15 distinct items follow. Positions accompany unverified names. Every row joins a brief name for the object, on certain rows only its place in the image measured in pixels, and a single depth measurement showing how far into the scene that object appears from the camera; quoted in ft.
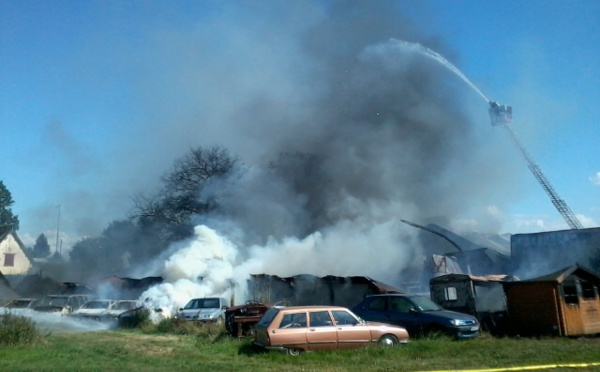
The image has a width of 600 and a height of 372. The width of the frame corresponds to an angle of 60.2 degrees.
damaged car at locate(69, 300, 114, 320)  80.51
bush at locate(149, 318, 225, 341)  56.49
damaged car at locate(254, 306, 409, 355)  39.70
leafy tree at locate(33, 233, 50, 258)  316.03
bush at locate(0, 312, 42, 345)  46.21
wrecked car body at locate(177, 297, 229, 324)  68.64
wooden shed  52.37
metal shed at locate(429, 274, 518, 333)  56.65
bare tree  137.59
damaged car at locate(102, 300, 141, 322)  78.98
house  165.58
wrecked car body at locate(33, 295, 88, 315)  86.17
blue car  47.14
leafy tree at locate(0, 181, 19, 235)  234.99
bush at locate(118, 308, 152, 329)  69.05
